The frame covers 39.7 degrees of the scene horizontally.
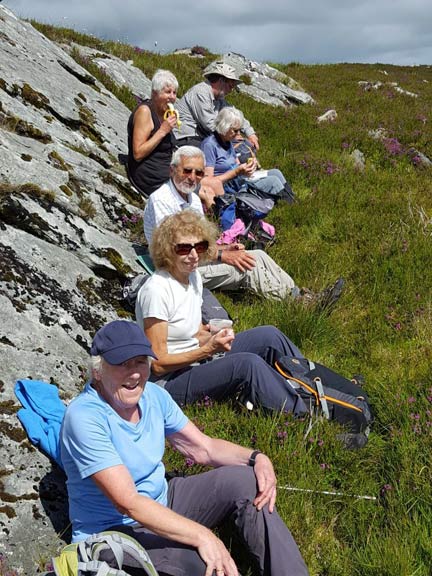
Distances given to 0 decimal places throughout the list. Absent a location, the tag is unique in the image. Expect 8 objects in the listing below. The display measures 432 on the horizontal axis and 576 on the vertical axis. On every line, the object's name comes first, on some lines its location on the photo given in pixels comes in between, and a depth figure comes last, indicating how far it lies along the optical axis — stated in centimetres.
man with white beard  593
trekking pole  374
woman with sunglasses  439
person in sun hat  902
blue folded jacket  349
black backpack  439
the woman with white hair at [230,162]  761
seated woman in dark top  719
